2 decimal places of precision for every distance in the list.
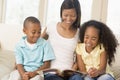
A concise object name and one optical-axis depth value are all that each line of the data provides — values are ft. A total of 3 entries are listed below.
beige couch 7.02
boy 5.93
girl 5.87
